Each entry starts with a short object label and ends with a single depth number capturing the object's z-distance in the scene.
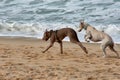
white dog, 15.69
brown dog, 16.58
